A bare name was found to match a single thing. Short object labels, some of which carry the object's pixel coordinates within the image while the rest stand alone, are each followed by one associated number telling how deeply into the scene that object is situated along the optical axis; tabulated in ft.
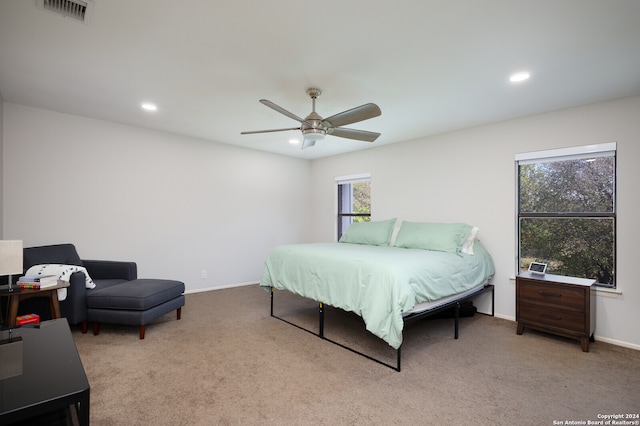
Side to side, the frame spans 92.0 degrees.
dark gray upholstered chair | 9.55
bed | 7.99
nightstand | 9.27
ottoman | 9.71
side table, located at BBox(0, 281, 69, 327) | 8.34
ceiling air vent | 5.82
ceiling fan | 8.25
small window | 18.11
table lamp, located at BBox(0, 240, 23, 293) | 6.95
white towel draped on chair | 9.71
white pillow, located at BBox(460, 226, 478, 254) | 11.73
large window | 10.44
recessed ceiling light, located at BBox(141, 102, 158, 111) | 11.15
